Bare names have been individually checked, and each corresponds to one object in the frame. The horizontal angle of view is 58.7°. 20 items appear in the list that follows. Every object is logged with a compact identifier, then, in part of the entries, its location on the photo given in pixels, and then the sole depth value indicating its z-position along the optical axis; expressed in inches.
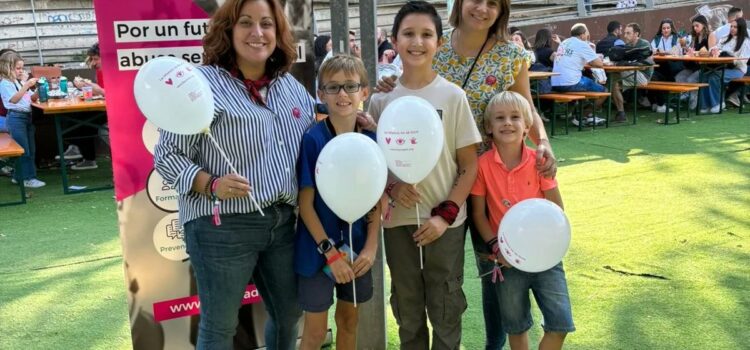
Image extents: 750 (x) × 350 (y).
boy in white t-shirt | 87.9
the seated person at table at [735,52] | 384.2
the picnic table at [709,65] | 371.9
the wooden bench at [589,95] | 335.3
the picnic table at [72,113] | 247.3
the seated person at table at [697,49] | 386.0
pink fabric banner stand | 95.9
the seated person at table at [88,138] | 277.9
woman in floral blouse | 90.7
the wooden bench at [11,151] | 223.0
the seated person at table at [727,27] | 413.1
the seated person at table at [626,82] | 364.2
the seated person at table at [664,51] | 400.5
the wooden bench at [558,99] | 325.1
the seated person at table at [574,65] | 343.6
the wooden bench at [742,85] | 376.4
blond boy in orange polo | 91.4
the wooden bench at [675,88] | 343.9
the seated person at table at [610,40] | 408.9
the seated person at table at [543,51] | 369.1
